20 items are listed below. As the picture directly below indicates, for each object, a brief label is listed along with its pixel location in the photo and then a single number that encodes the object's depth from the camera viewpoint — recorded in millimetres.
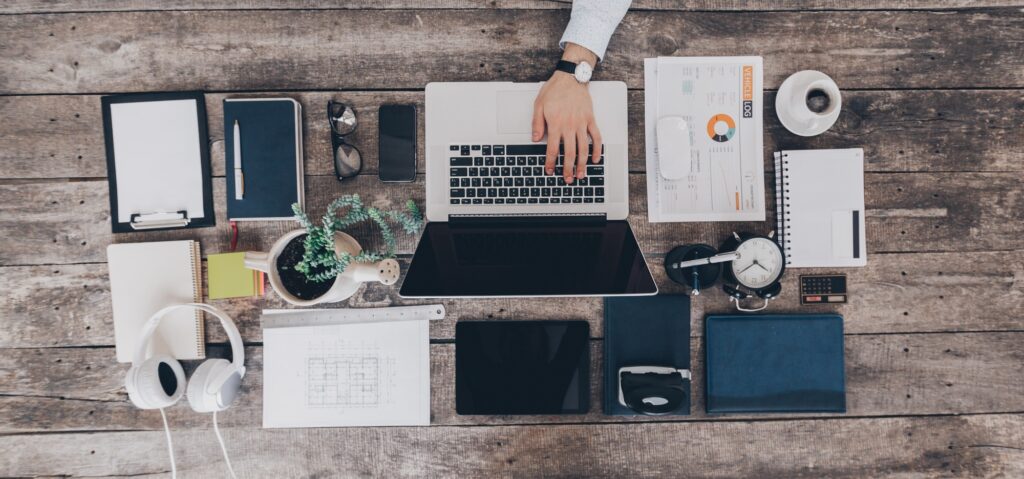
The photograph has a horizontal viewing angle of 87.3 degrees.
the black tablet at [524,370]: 1274
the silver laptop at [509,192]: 1113
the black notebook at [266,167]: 1262
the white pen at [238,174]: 1248
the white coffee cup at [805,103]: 1221
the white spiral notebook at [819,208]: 1278
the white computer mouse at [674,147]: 1239
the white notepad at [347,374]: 1288
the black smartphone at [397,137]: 1278
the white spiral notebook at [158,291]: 1271
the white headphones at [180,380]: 1165
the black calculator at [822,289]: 1288
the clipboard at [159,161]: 1279
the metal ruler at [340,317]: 1292
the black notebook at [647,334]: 1268
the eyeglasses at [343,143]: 1271
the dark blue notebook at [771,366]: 1277
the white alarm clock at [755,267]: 1192
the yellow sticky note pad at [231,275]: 1274
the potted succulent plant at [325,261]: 1079
